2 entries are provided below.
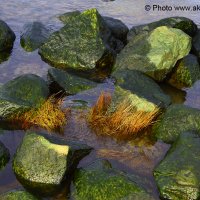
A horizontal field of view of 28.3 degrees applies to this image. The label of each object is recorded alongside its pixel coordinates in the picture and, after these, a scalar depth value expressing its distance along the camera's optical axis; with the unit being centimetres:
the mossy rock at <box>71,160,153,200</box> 905
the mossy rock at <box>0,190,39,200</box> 870
